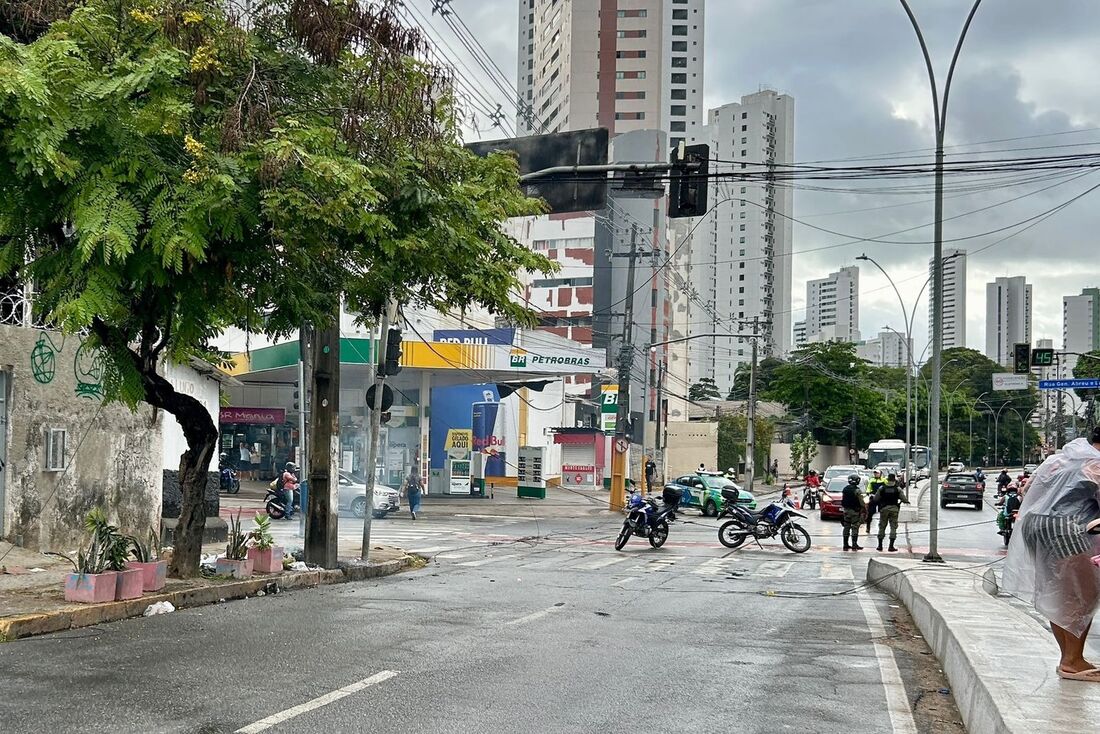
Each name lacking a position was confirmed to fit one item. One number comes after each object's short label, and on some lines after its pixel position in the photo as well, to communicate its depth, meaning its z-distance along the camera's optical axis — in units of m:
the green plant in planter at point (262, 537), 14.28
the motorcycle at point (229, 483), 39.78
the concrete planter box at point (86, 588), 10.42
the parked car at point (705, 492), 38.91
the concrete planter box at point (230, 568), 13.48
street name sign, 30.38
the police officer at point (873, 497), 26.76
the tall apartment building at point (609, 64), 103.50
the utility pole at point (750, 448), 51.91
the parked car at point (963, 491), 48.00
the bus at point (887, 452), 74.62
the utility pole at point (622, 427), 39.31
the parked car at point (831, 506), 38.09
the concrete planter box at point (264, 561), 14.26
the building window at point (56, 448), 14.10
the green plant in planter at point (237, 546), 13.65
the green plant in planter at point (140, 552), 11.49
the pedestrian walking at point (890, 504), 24.22
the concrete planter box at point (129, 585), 10.77
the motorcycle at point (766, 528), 24.02
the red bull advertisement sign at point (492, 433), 48.28
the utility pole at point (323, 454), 15.89
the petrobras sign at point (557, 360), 40.66
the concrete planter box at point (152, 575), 11.29
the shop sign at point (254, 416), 46.53
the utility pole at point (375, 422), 18.09
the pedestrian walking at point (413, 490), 33.09
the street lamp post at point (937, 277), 19.86
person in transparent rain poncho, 6.63
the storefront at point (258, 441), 46.69
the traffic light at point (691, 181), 16.66
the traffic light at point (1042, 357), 38.66
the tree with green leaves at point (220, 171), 8.90
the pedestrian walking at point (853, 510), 24.80
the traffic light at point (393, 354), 18.95
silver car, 32.47
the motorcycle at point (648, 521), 23.70
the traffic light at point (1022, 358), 38.06
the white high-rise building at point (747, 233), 148.88
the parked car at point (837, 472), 44.06
